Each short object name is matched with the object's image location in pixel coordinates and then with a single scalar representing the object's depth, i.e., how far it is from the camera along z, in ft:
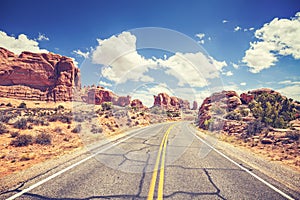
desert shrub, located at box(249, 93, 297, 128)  61.87
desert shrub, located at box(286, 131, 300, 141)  43.19
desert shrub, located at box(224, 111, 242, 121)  86.18
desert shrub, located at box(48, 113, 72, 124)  61.97
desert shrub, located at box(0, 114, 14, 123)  50.46
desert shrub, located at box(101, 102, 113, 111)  121.37
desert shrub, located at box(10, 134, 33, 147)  35.53
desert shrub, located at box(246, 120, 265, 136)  56.59
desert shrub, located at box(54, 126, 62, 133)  50.29
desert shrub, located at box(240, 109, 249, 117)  94.26
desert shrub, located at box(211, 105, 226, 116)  120.24
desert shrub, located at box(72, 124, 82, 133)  54.56
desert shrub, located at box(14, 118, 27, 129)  46.61
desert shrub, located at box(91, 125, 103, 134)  60.70
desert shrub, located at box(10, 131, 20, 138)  39.91
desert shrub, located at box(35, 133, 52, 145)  38.58
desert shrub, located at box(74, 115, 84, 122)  71.16
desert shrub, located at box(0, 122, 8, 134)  41.01
